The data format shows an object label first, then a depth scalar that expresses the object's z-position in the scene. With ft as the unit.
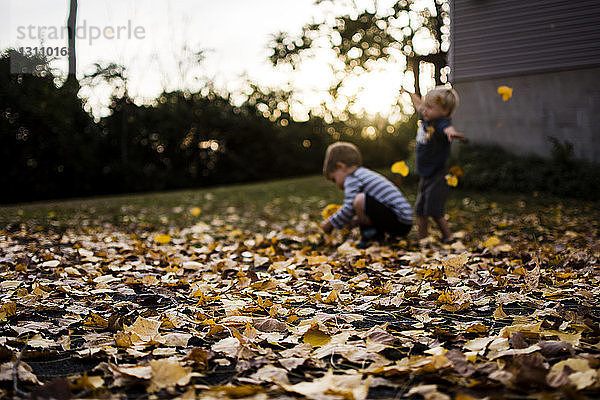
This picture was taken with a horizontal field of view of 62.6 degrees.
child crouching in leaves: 12.12
